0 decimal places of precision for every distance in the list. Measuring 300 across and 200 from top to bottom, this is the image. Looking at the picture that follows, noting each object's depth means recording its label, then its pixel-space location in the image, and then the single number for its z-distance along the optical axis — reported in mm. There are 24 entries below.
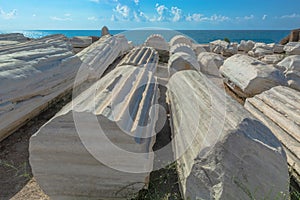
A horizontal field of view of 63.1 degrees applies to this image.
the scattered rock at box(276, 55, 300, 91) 5379
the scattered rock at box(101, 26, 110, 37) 13228
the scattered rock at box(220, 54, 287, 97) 4500
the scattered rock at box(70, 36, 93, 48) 10362
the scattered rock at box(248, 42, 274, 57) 11242
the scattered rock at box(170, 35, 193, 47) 11039
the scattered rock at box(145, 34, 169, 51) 11117
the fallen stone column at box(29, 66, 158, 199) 2025
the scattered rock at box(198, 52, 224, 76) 7680
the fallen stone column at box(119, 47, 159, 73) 5215
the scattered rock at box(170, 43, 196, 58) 8109
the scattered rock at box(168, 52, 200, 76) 5934
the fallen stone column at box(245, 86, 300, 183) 2506
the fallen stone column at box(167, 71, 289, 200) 1786
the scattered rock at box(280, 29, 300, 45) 14700
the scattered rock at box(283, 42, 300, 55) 10465
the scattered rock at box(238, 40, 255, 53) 13640
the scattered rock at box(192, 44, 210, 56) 10689
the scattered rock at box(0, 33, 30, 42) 7586
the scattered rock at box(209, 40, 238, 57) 11953
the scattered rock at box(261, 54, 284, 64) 8289
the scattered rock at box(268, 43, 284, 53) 12259
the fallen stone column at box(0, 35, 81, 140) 3227
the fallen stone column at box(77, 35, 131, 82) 5445
